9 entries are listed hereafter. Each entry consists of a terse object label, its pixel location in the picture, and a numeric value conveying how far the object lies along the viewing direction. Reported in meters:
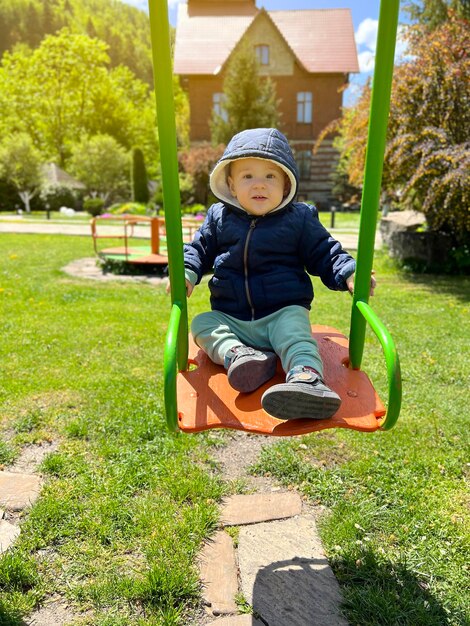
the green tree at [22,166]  24.56
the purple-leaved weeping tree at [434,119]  7.36
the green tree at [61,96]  36.09
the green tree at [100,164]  27.25
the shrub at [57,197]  26.52
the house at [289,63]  26.41
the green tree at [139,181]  27.00
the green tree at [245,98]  24.05
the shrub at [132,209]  22.58
